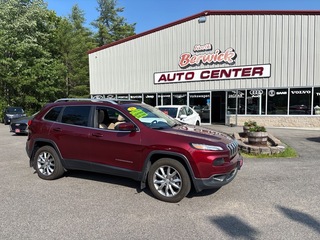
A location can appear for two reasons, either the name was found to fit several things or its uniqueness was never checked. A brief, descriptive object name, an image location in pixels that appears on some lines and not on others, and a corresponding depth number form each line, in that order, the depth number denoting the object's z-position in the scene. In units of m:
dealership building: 16.59
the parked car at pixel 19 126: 13.80
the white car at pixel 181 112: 11.55
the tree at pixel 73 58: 33.16
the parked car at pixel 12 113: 20.76
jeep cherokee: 4.57
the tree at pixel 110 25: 49.16
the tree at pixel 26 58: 25.14
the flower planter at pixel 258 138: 8.80
